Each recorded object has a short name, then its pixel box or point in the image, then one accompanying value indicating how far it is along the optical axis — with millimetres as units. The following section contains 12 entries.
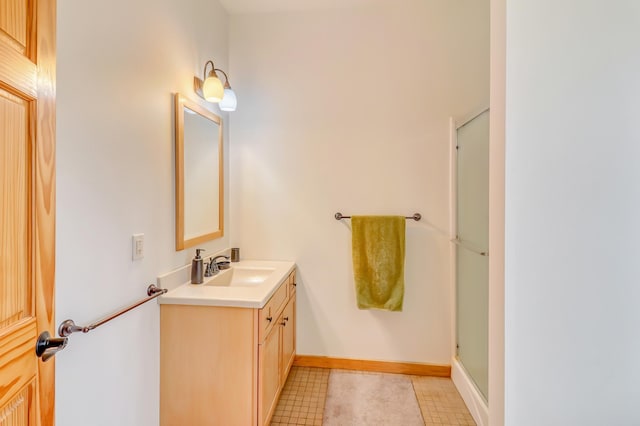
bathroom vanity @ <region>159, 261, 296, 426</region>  1501
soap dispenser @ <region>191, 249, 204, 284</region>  1747
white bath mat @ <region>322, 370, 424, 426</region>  1826
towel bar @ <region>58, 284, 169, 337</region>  1009
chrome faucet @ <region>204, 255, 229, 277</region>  1924
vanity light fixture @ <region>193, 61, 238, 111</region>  1831
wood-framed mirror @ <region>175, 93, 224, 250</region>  1693
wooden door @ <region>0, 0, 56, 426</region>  670
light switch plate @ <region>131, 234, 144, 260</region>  1376
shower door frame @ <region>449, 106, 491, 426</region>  2180
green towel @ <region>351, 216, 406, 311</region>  2236
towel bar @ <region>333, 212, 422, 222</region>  2254
